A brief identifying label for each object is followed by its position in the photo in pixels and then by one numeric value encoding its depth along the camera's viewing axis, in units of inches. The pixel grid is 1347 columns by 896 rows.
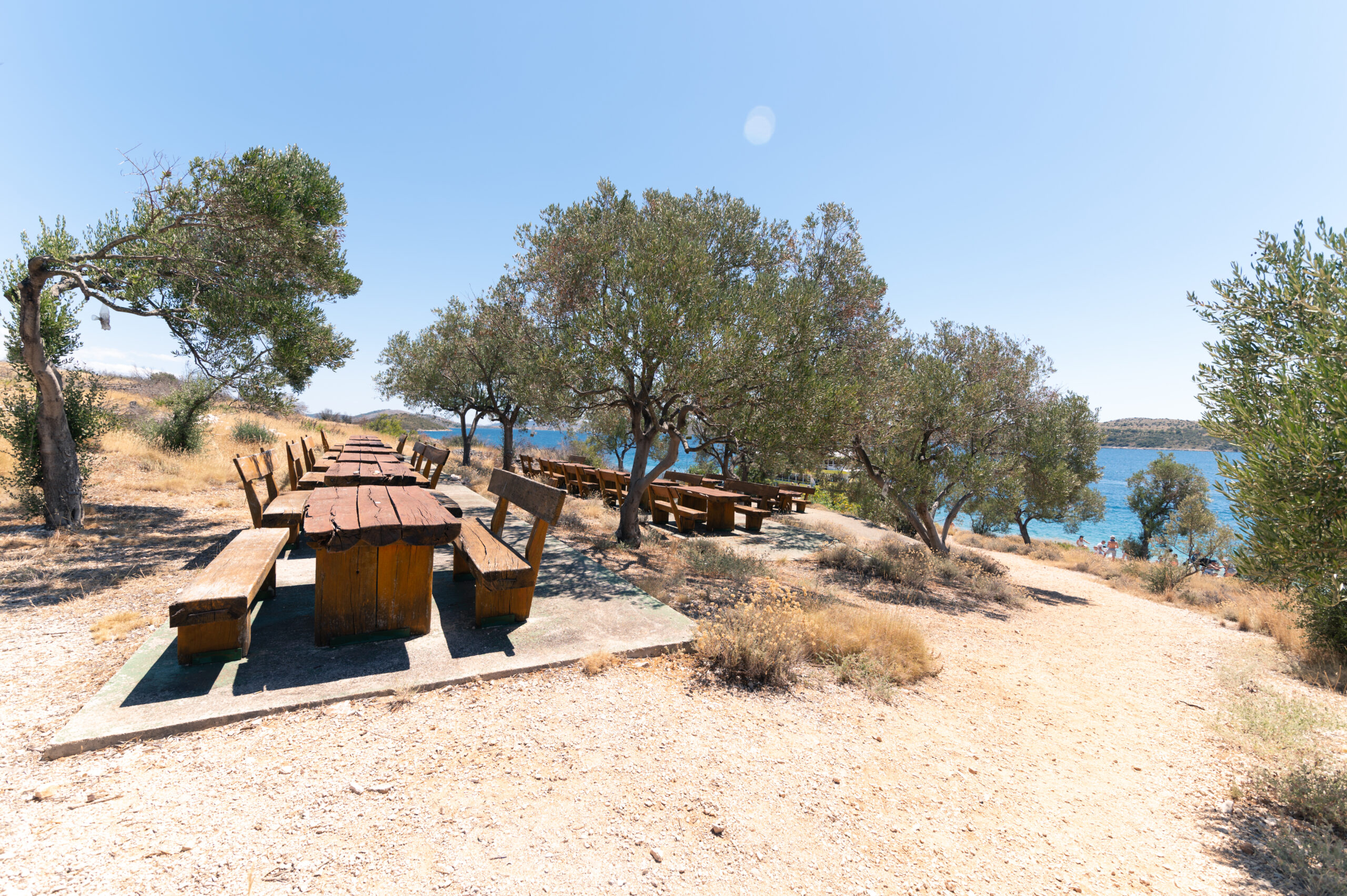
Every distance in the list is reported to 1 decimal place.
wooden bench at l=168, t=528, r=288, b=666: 124.0
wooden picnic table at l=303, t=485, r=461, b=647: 142.4
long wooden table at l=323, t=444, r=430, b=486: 242.8
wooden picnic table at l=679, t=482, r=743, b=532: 432.5
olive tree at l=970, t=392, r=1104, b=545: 494.3
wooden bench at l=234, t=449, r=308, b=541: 180.5
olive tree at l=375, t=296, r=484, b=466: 795.4
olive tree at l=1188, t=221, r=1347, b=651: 128.4
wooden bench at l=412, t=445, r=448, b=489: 356.5
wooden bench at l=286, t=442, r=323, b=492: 256.1
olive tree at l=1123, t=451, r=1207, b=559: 1190.9
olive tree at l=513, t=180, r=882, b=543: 321.4
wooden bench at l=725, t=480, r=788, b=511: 480.4
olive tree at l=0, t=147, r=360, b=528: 279.0
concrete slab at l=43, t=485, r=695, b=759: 114.9
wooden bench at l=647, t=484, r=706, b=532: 435.2
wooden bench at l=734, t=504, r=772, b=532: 462.6
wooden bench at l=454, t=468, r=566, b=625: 162.6
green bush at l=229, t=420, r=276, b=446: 708.0
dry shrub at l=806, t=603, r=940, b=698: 172.2
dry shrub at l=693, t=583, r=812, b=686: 161.9
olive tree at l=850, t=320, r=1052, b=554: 434.9
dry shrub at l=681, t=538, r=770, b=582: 293.6
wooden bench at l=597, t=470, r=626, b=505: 458.6
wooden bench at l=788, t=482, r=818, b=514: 610.2
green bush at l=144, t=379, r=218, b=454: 567.5
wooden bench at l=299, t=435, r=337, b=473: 316.0
